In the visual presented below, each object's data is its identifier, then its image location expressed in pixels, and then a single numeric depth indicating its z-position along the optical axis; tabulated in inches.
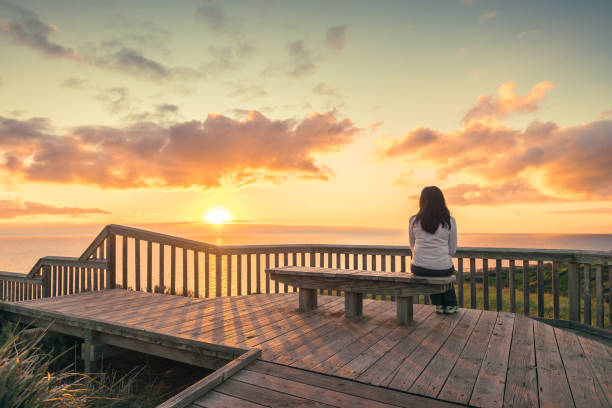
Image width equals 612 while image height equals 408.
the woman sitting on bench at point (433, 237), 155.0
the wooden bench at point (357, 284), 141.5
